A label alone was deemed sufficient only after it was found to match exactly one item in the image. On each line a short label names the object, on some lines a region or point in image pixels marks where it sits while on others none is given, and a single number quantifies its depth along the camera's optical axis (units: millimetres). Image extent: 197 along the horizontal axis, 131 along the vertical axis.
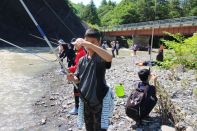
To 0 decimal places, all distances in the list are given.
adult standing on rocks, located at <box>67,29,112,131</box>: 2126
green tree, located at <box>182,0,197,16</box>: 40861
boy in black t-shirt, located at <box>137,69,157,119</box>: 3318
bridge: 20672
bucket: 4666
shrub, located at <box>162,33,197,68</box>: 3986
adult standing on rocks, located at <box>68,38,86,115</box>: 3430
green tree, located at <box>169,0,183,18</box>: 42836
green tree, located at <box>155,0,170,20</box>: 41773
